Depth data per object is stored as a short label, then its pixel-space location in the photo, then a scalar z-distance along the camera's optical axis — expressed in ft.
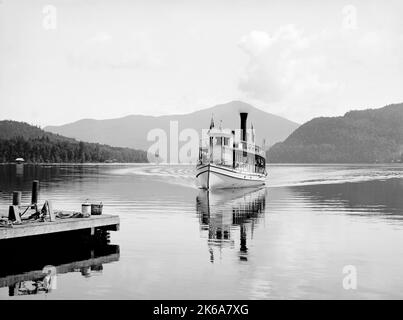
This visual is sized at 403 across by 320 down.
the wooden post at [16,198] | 103.24
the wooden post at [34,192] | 107.76
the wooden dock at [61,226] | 78.95
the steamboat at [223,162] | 257.75
